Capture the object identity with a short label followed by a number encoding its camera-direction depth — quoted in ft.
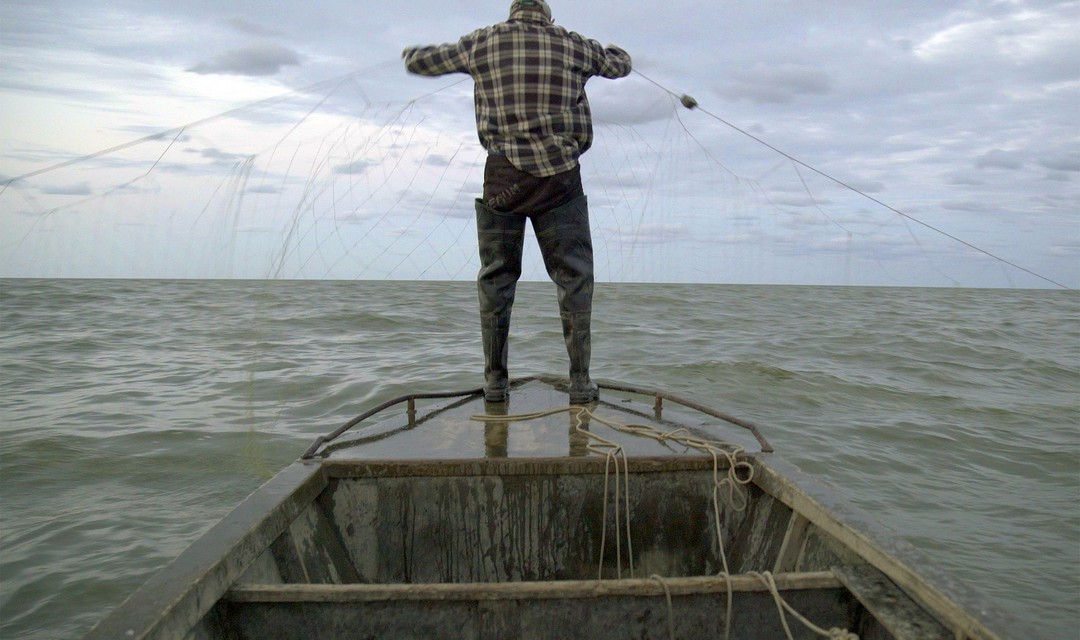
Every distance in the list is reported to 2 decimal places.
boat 6.06
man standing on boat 11.18
